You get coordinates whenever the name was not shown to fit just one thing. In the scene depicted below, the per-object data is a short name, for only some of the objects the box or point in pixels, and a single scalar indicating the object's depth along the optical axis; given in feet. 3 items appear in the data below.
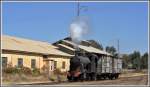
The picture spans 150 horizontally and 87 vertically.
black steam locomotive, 91.50
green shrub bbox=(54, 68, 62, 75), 128.68
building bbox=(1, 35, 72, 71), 109.52
